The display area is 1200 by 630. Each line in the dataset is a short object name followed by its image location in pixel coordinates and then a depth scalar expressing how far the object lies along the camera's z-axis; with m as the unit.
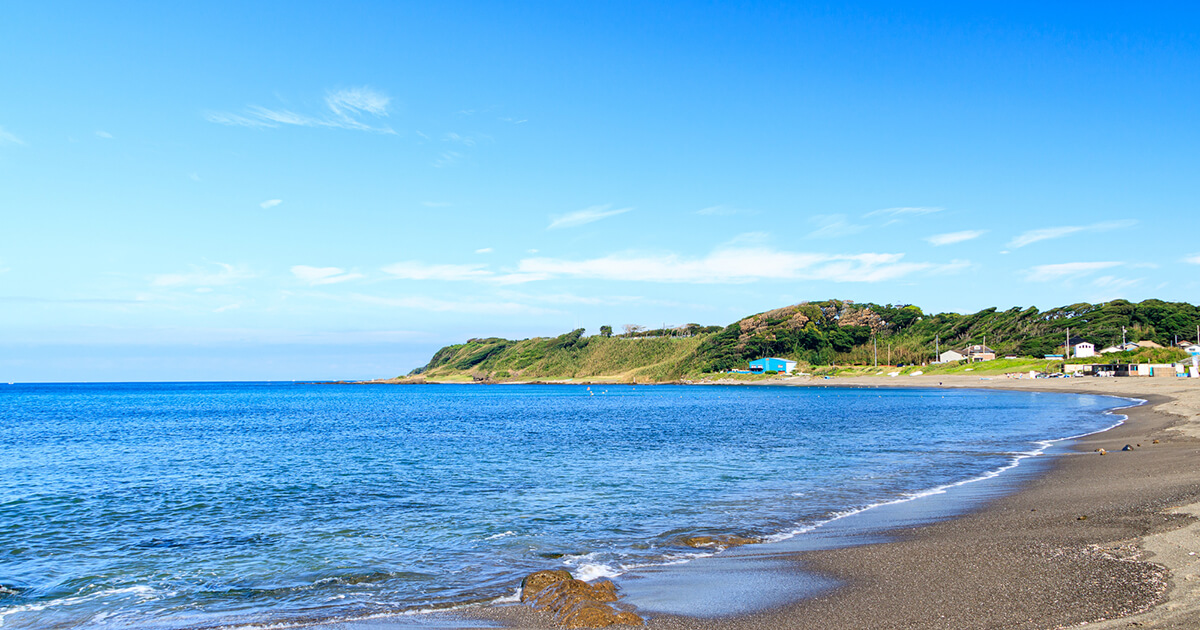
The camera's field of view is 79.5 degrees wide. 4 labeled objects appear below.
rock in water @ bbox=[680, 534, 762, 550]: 13.27
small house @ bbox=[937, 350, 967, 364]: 155.77
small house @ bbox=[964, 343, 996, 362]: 145.12
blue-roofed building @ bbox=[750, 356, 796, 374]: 178.52
